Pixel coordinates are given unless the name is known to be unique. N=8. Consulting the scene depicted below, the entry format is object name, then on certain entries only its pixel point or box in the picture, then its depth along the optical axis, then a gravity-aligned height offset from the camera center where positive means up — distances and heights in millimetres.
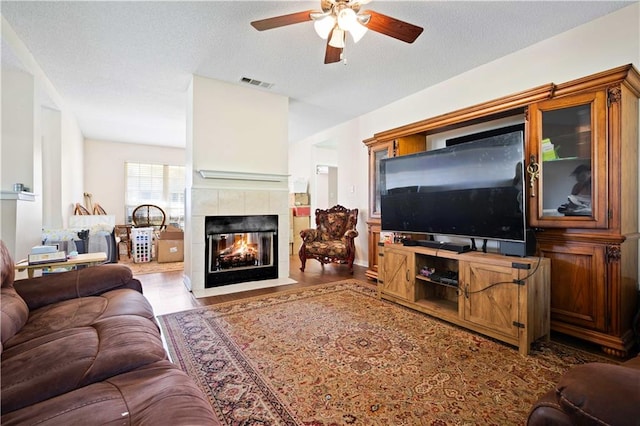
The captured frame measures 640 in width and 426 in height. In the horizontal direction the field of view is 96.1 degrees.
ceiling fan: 1856 +1296
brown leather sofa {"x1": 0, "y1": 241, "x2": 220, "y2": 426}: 803 -544
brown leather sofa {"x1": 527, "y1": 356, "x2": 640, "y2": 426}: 561 -392
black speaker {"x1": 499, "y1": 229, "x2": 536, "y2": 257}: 2199 -277
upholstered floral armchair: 4266 -402
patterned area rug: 1432 -980
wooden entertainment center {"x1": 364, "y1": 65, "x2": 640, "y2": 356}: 2021 -13
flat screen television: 2236 +199
